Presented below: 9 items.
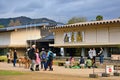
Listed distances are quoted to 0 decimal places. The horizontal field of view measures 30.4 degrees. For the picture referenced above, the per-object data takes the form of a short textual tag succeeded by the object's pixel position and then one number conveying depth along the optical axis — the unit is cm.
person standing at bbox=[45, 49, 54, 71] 1628
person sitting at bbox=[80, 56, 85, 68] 1861
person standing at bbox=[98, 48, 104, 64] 2148
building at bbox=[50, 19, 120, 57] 2281
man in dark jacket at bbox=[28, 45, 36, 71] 1540
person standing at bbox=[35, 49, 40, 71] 1605
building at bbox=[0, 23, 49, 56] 3083
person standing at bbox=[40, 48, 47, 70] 1684
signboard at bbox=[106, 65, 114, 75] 1299
